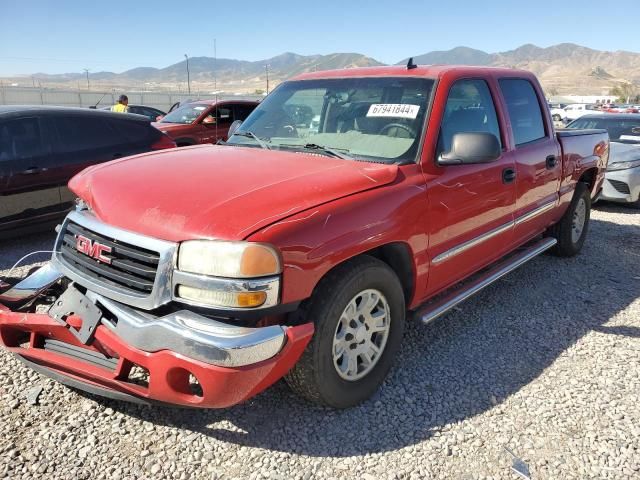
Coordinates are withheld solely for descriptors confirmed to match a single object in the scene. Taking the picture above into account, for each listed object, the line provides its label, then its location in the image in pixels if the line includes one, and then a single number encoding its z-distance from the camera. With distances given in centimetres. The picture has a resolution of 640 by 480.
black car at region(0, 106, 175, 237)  553
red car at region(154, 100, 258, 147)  1049
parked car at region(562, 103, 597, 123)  3775
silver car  834
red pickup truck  226
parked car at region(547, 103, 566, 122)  3539
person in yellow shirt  1152
